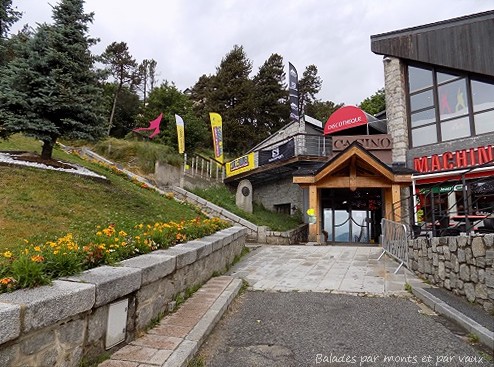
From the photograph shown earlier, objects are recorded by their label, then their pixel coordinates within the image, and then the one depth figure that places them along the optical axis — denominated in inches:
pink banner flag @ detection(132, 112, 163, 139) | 879.7
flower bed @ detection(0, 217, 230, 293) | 91.6
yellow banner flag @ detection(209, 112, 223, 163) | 790.5
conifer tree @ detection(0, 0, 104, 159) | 359.3
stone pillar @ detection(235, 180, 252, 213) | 603.8
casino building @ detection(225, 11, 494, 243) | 483.2
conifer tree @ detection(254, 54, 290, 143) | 1306.7
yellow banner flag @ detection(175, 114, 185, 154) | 709.3
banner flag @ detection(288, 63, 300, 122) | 738.8
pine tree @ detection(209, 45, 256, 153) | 1205.1
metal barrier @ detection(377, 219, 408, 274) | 280.5
